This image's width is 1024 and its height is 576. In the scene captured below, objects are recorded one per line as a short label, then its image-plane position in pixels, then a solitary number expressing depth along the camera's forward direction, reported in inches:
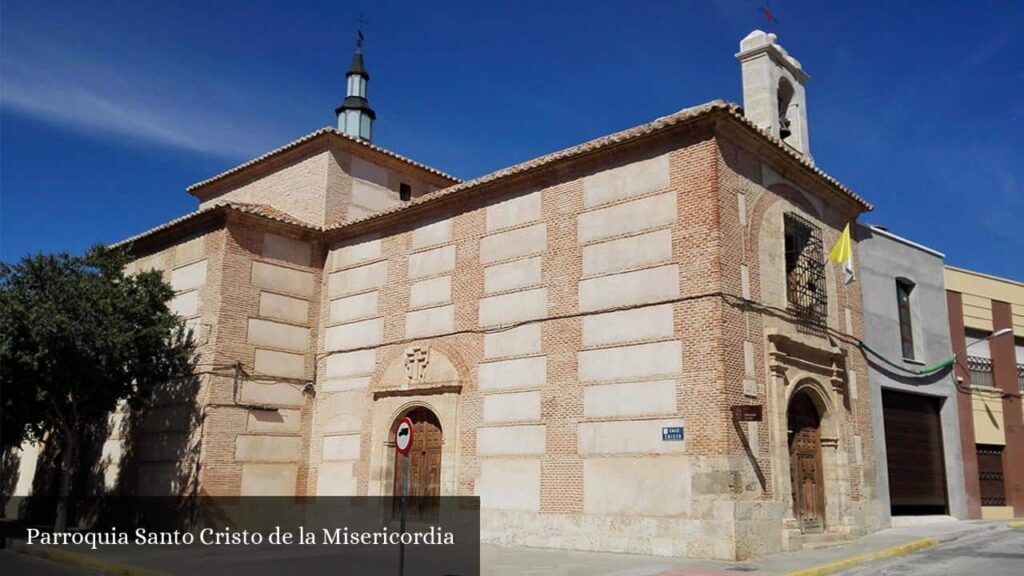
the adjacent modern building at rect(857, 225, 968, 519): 726.5
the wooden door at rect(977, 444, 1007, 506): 813.9
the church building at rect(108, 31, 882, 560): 523.5
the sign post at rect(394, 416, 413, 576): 380.2
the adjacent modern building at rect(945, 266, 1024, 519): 809.5
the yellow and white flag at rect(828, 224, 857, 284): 642.2
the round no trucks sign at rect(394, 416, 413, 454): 380.8
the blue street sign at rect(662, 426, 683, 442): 513.3
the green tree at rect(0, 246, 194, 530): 591.5
